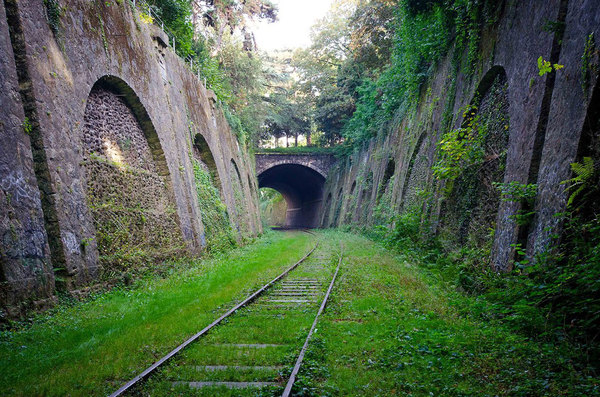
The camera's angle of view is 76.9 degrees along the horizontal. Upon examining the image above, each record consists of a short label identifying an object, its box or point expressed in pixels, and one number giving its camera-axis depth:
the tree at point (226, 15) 26.20
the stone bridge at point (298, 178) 36.75
